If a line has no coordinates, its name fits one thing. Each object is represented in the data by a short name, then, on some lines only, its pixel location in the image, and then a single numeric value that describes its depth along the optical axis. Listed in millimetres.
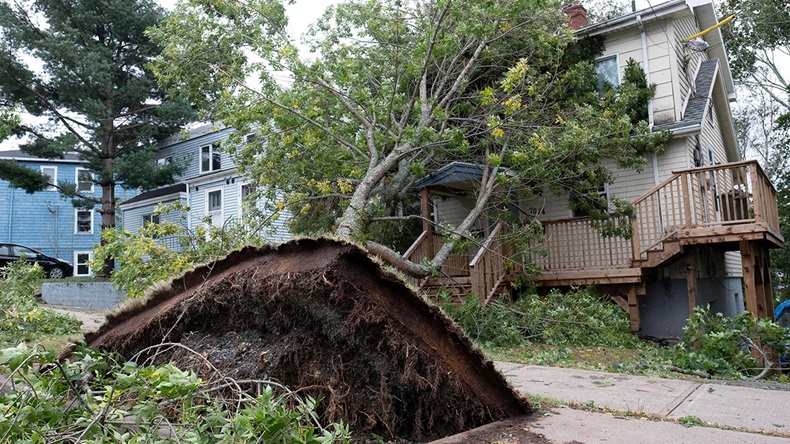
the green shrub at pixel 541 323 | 9641
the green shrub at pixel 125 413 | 2141
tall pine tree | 18844
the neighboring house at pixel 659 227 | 10844
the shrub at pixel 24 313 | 8086
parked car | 21609
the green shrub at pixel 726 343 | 7441
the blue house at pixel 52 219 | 32562
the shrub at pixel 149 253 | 6586
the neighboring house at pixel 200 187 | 24219
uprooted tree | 8562
